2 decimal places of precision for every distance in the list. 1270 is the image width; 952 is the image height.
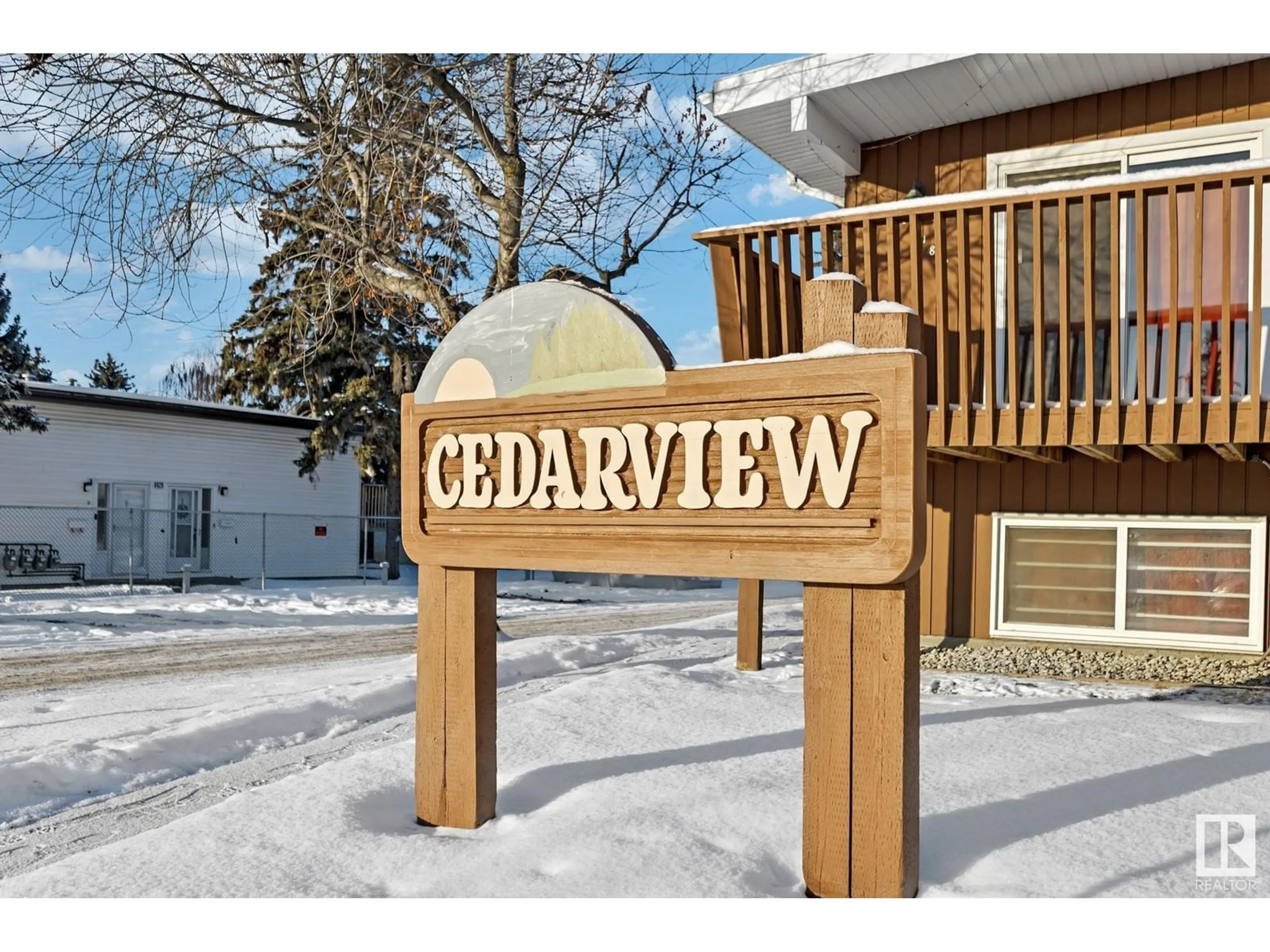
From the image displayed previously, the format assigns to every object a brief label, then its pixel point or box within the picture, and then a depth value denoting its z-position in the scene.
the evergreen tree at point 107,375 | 46.34
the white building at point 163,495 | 19.98
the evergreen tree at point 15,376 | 18.41
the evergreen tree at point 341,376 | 21.56
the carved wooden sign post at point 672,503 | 3.09
